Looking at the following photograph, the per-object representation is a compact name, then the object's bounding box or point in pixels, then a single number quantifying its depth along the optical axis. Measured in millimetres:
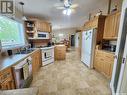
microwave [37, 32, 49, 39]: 3123
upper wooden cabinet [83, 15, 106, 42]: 2386
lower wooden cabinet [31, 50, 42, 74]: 2213
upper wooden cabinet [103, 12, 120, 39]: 1952
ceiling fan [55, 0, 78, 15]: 1812
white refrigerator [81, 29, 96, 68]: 2527
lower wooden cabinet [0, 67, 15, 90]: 927
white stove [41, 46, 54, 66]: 2922
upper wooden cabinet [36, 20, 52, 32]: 3000
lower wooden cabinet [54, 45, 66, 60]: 3711
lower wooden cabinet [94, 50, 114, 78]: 1940
